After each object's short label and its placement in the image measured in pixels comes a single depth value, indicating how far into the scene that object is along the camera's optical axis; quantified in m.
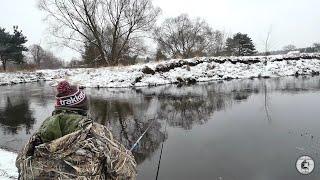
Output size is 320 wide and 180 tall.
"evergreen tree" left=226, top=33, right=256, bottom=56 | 41.29
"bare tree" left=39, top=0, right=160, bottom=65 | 20.83
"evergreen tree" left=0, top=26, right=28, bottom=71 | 30.35
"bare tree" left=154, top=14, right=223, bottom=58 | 40.14
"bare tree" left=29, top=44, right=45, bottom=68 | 51.78
